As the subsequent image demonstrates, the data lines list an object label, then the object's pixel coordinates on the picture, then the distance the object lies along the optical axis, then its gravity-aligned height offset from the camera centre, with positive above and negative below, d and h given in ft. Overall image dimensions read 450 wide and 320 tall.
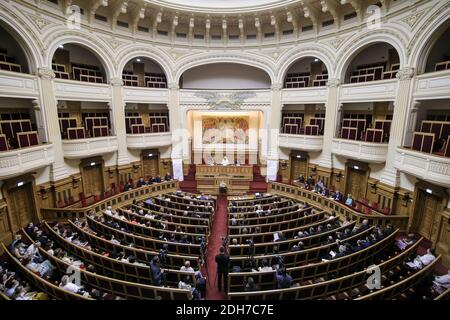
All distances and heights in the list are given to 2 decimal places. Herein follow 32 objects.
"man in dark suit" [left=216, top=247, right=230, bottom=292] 16.74 -10.37
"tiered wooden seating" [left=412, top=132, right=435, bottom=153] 23.64 -1.90
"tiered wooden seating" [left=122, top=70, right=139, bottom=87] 41.13 +8.16
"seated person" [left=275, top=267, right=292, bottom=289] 15.20 -10.41
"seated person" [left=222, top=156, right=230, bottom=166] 46.02 -7.67
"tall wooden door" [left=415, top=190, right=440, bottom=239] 24.06 -9.52
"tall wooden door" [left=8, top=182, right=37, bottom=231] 25.12 -9.41
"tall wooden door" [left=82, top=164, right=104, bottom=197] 35.12 -8.86
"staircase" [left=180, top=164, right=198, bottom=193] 41.32 -11.11
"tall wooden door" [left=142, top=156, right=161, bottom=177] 42.75 -8.05
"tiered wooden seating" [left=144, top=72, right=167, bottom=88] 43.50 +8.41
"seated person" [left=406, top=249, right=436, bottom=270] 17.87 -10.93
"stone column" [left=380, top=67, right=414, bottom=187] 27.12 +0.35
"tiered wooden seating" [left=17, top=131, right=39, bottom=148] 25.86 -1.79
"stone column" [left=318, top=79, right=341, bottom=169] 35.94 +0.59
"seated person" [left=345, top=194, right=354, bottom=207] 30.81 -10.46
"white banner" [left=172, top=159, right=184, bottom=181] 44.37 -8.60
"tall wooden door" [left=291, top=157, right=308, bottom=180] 41.34 -7.96
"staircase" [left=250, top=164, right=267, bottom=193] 40.93 -11.02
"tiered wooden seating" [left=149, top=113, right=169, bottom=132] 43.25 +0.27
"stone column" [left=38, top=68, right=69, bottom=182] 28.43 +0.53
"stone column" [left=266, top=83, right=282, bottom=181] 42.24 -1.41
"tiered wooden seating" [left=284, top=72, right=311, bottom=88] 42.52 +8.26
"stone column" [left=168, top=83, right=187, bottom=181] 42.79 -1.27
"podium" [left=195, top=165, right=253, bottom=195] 40.47 -9.83
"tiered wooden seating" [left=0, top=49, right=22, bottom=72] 26.60 +6.93
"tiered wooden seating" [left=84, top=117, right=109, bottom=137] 36.20 -0.59
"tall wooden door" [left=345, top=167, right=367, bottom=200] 33.37 -8.90
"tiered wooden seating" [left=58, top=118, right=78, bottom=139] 33.12 -0.12
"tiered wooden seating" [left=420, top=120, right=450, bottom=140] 23.99 -0.45
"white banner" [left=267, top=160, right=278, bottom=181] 43.62 -8.79
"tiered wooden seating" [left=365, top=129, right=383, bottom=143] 30.78 -1.57
